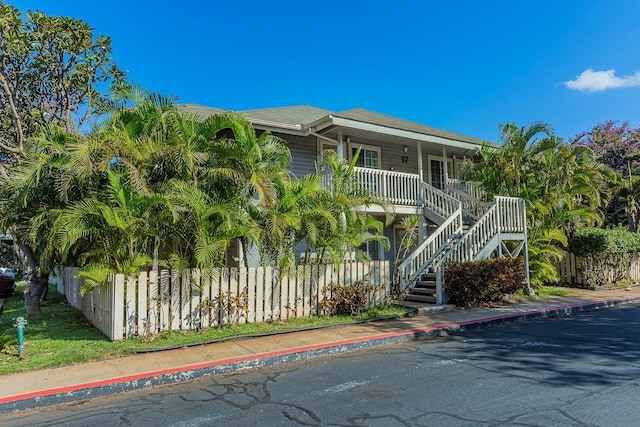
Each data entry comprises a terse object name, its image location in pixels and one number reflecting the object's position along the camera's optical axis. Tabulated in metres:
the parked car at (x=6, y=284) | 17.23
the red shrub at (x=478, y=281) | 11.09
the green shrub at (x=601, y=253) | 15.43
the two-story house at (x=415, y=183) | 12.54
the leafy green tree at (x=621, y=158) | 20.53
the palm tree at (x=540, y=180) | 14.16
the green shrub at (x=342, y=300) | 9.77
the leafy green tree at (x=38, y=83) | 9.84
